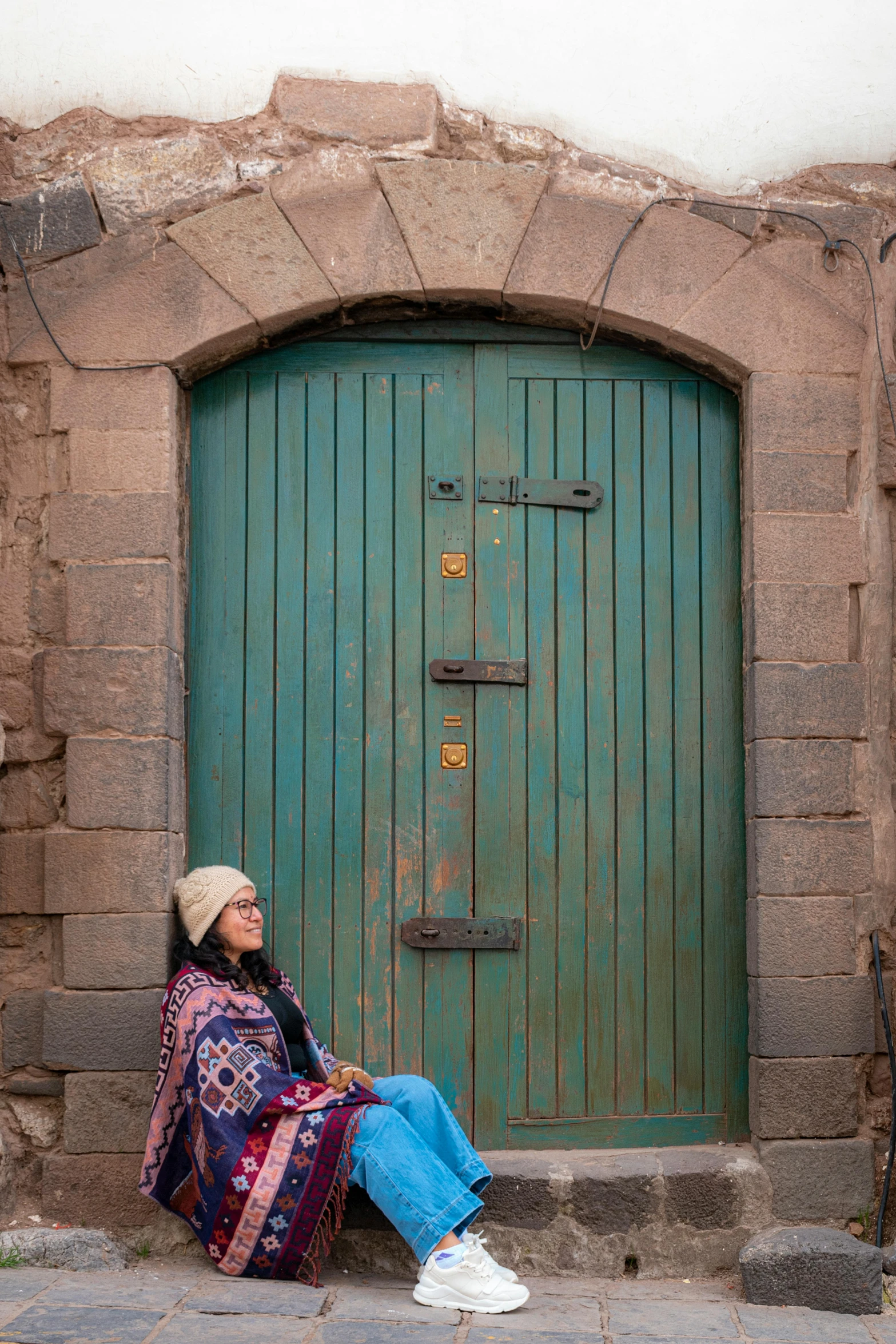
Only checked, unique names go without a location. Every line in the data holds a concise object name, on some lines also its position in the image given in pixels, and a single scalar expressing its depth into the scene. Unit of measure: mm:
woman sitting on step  3189
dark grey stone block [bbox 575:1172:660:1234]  3629
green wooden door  3861
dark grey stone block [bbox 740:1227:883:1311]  3211
